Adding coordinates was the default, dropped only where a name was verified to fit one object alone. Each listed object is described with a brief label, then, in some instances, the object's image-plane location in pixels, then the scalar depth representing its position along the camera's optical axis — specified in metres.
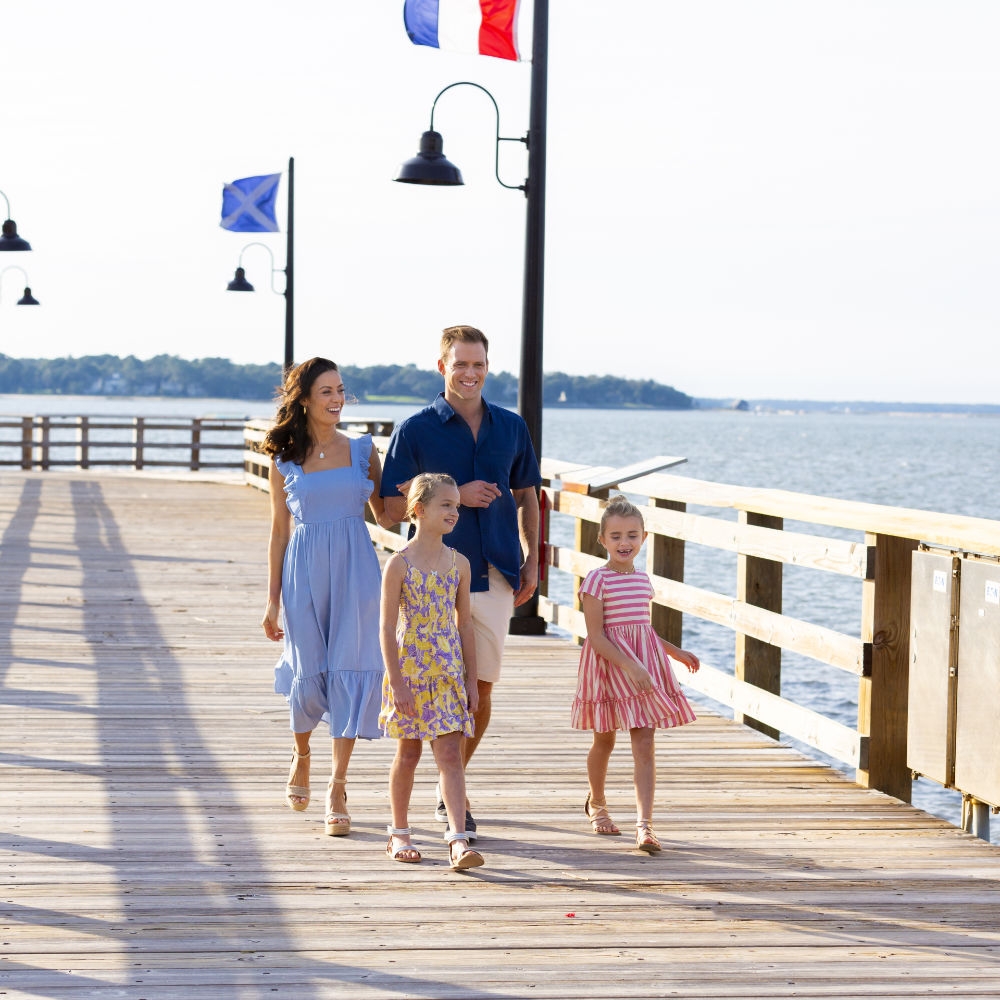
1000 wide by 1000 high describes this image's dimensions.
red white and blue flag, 19.27
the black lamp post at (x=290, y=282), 45.03
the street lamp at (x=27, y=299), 59.72
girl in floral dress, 9.11
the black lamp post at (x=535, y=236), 19.11
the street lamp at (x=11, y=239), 40.75
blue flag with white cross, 47.75
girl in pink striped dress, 9.67
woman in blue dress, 10.10
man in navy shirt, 9.80
